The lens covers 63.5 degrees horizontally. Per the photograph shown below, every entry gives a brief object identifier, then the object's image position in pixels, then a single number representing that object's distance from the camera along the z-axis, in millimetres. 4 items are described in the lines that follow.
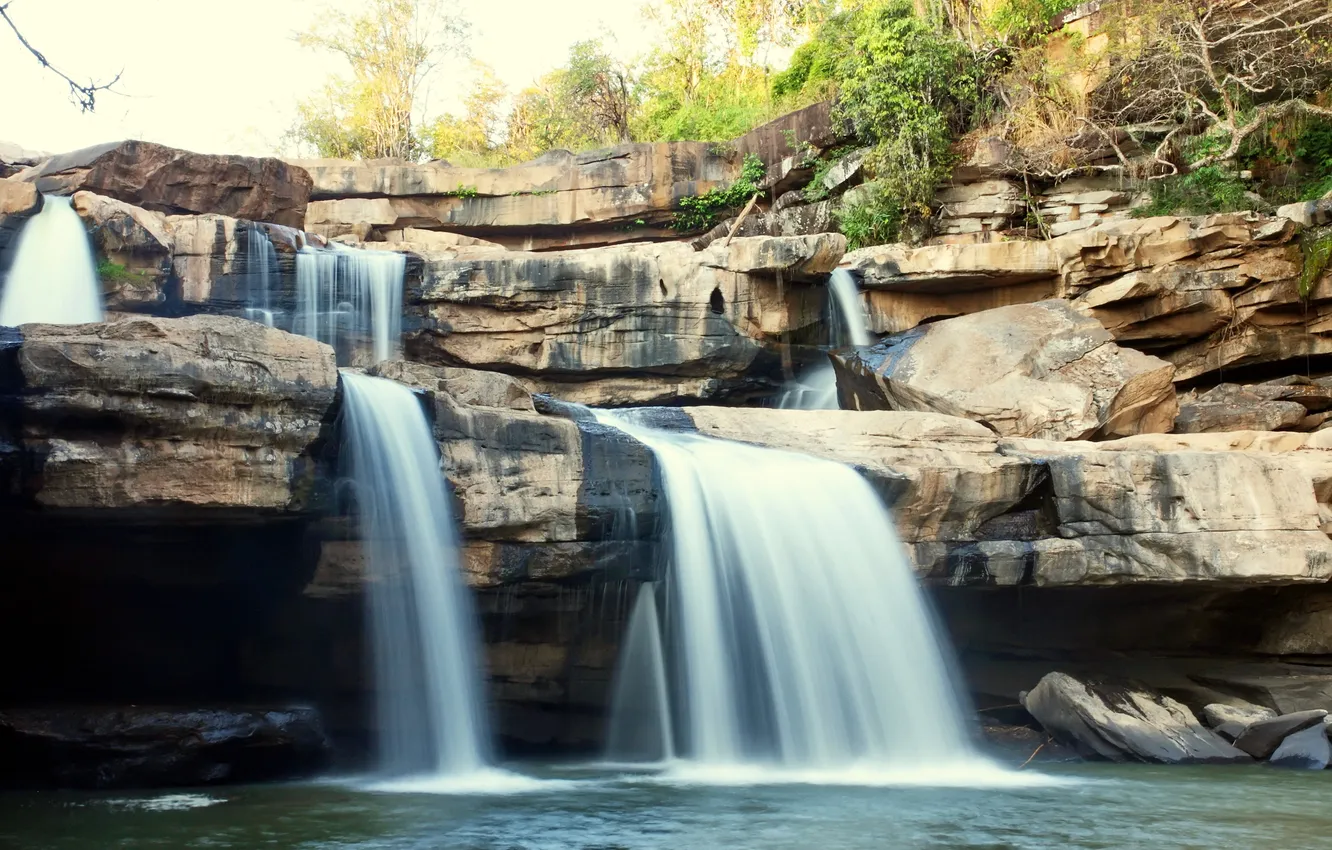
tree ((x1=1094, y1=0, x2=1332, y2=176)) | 17172
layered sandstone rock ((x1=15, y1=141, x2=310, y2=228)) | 15883
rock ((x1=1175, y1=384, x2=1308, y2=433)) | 14273
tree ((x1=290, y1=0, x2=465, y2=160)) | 33625
